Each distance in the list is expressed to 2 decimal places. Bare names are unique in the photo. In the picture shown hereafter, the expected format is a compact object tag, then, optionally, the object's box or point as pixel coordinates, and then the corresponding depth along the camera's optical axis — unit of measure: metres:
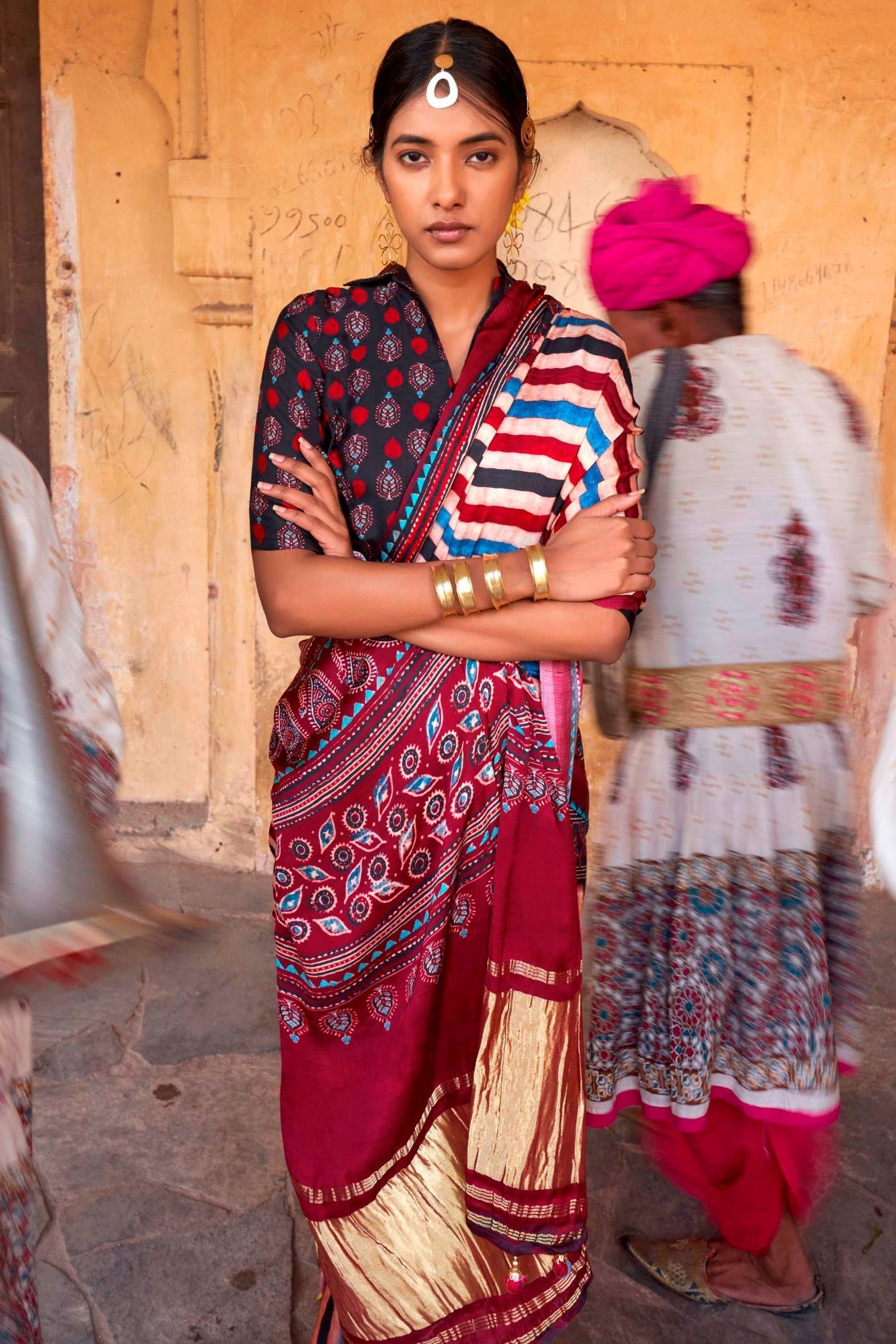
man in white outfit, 1.88
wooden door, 3.57
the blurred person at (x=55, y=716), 1.12
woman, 1.64
